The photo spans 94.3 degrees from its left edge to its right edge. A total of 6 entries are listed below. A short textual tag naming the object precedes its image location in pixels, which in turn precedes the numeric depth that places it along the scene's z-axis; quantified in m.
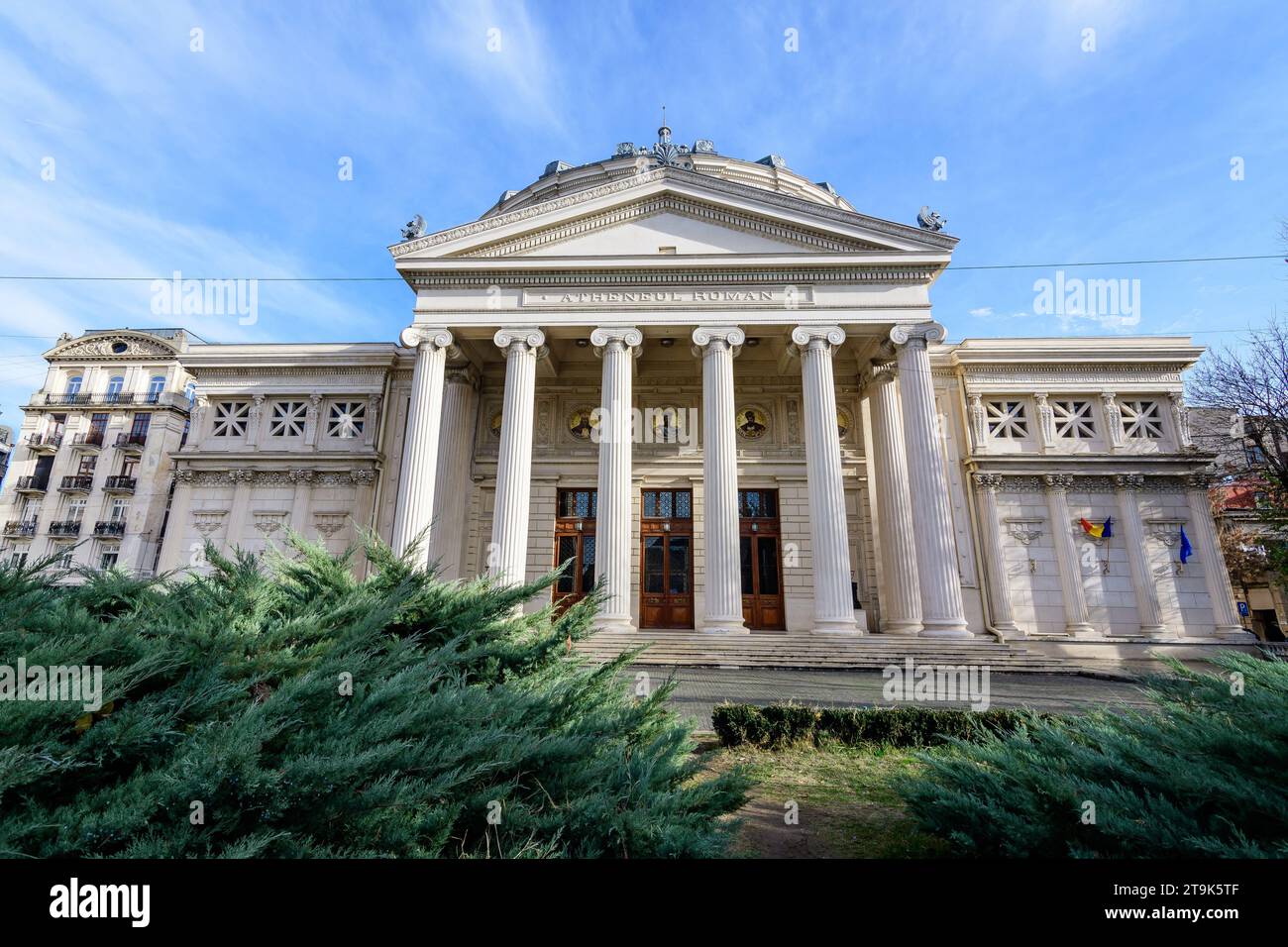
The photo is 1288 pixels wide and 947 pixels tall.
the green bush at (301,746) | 2.18
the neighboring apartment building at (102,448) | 35.12
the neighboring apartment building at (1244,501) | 20.62
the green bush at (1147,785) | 2.68
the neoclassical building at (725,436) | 17.04
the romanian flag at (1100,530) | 20.11
